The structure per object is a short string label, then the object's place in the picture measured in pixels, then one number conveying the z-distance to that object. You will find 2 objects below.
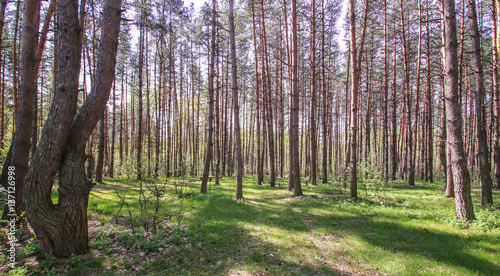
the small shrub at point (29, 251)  3.83
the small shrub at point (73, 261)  3.66
